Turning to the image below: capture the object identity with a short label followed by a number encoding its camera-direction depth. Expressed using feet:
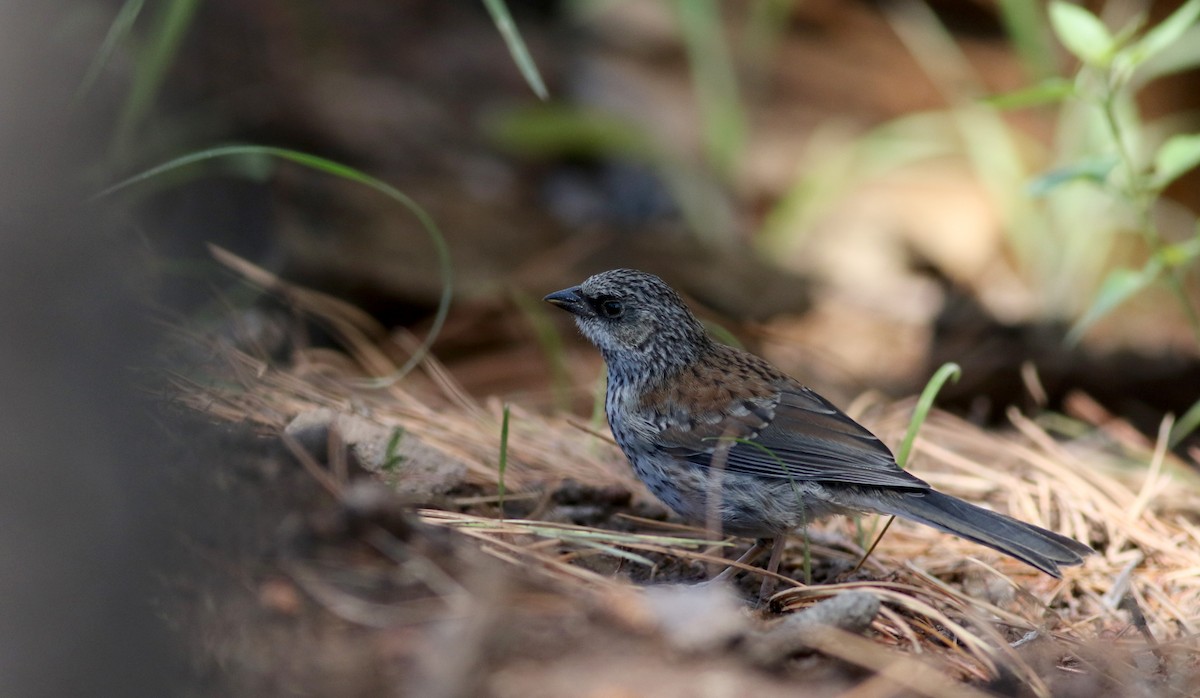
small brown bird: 19.71
